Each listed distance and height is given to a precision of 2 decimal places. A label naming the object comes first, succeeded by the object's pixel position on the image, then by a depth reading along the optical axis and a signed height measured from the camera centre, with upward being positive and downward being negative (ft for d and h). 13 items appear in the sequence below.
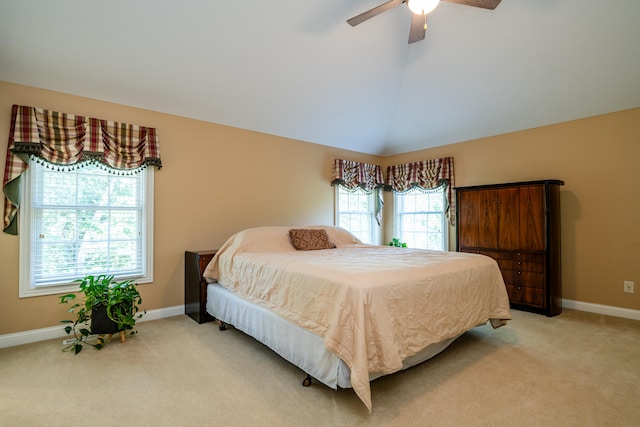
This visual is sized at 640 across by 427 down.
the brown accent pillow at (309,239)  12.51 -0.90
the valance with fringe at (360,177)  17.10 +2.32
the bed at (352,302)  6.06 -2.05
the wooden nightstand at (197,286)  11.28 -2.50
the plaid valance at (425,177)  16.60 +2.28
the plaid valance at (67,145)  9.13 +2.37
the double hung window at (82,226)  9.59 -0.26
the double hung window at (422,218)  17.26 -0.05
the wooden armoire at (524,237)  12.05 -0.81
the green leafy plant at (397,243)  17.39 -1.44
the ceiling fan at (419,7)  7.50 +5.15
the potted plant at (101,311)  9.20 -2.78
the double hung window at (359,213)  17.79 +0.27
